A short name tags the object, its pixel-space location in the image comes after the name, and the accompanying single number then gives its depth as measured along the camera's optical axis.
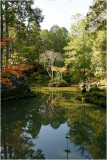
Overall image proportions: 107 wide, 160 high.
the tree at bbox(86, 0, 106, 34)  8.07
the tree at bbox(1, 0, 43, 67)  8.48
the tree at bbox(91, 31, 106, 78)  8.18
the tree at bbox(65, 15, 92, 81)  9.66
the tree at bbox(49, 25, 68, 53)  27.25
